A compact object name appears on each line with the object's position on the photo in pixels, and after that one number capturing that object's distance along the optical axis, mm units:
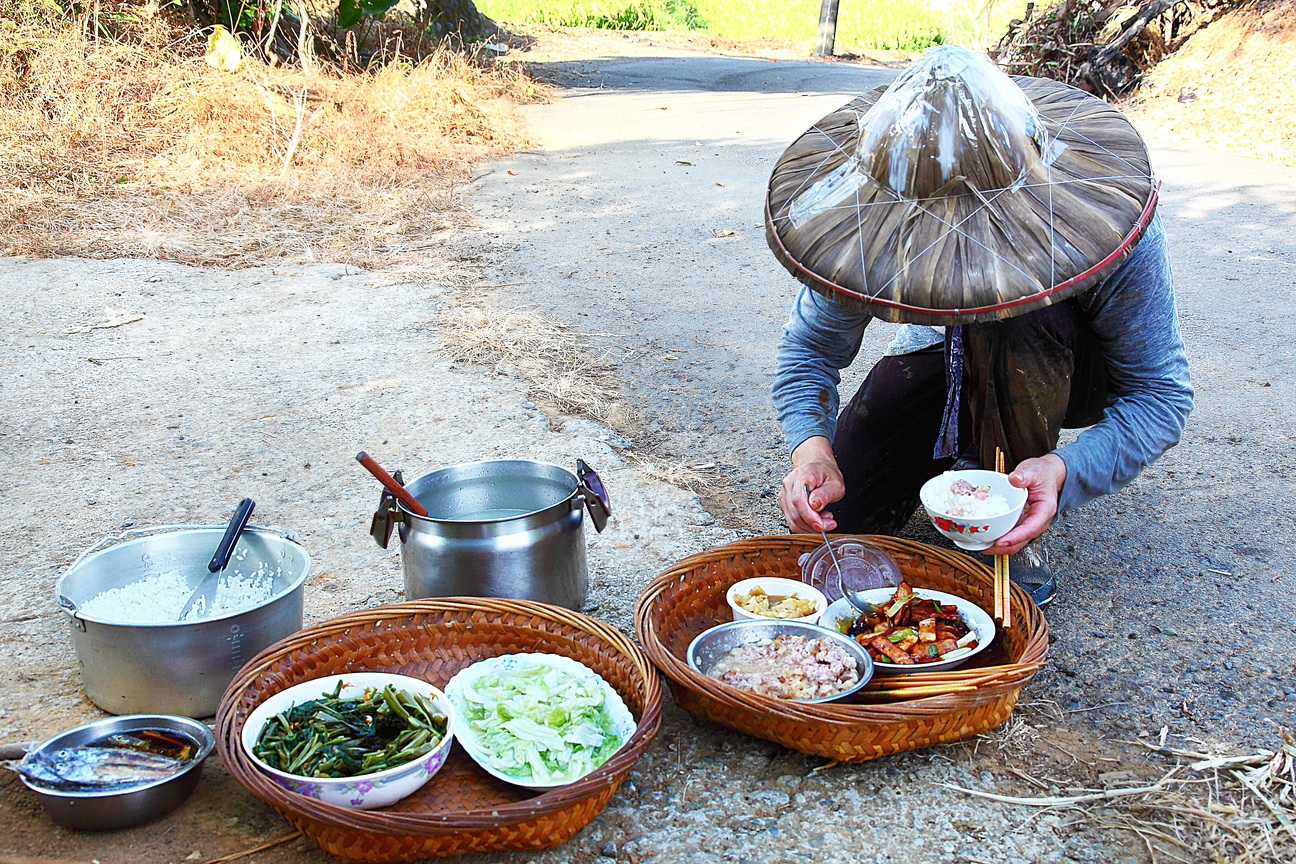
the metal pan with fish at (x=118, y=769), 1681
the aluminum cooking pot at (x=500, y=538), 2127
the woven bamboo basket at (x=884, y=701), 1746
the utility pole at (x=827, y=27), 17000
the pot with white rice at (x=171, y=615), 1930
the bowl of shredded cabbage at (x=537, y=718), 1777
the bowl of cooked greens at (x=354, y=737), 1634
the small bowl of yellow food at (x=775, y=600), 2139
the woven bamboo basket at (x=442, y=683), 1555
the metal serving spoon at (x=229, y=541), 2178
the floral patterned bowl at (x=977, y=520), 1957
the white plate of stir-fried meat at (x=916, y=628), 1951
